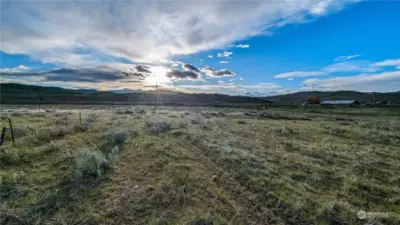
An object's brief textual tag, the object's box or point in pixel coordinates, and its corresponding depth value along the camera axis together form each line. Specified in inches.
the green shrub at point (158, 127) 513.5
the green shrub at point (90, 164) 230.1
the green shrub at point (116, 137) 386.6
